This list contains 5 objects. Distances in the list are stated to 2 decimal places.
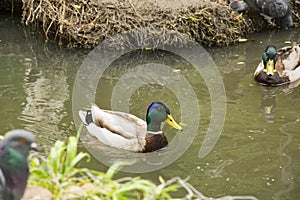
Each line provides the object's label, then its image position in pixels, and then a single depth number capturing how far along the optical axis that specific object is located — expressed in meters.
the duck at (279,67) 19.19
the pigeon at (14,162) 6.99
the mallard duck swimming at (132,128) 14.74
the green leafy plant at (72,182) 7.49
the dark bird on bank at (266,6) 23.37
